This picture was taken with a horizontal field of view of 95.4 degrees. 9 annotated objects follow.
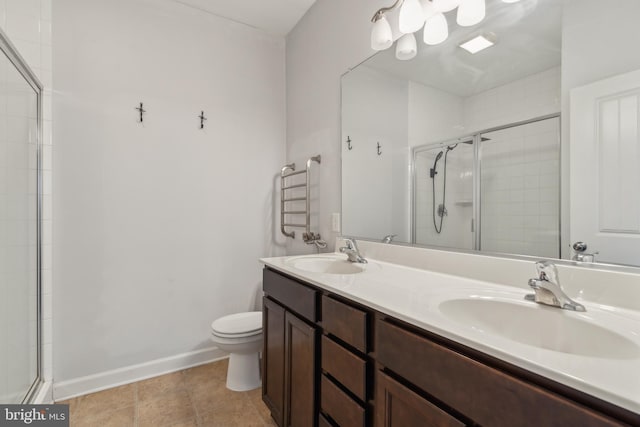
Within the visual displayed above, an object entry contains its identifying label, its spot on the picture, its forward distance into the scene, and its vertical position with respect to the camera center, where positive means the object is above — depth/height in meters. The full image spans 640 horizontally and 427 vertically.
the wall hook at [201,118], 2.17 +0.70
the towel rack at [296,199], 2.08 +0.10
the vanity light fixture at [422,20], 1.17 +0.86
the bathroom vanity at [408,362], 0.49 -0.34
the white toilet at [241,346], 1.74 -0.81
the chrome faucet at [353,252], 1.52 -0.21
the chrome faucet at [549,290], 0.76 -0.21
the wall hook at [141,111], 1.96 +0.68
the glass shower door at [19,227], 1.36 -0.08
